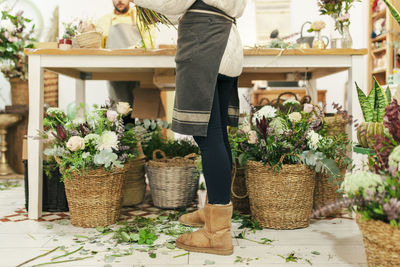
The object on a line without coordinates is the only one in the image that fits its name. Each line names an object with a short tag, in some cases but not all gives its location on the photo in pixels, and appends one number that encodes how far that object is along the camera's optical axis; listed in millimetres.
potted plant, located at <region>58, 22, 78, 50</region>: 2115
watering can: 2657
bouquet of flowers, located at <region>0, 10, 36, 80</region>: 3154
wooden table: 2025
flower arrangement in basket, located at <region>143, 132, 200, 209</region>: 2221
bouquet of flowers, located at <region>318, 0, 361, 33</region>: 2195
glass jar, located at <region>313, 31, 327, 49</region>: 2279
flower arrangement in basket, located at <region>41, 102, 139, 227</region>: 1798
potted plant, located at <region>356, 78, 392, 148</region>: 1489
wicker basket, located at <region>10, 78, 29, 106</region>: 3424
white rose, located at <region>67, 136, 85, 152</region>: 1762
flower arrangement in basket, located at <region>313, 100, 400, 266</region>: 1055
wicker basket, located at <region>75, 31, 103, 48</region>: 2125
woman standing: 1425
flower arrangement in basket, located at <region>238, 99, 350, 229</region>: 1774
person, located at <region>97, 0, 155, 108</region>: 3057
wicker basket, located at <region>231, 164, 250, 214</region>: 2109
